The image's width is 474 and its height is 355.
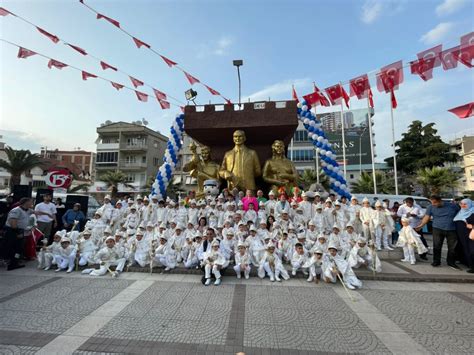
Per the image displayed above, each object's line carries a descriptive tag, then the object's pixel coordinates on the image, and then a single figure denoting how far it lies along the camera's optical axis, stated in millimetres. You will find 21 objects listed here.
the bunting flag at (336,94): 13039
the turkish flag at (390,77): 11445
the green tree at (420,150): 29969
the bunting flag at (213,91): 12714
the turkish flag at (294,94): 17047
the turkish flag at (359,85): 12305
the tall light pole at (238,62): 13805
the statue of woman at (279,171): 9633
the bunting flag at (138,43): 9298
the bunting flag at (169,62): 10595
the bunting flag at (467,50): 8823
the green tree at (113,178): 30509
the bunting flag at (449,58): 9359
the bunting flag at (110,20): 8040
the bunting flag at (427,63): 9938
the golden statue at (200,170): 10312
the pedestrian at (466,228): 5863
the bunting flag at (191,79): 11739
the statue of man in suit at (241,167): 9805
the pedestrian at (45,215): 7898
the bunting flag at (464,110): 7746
